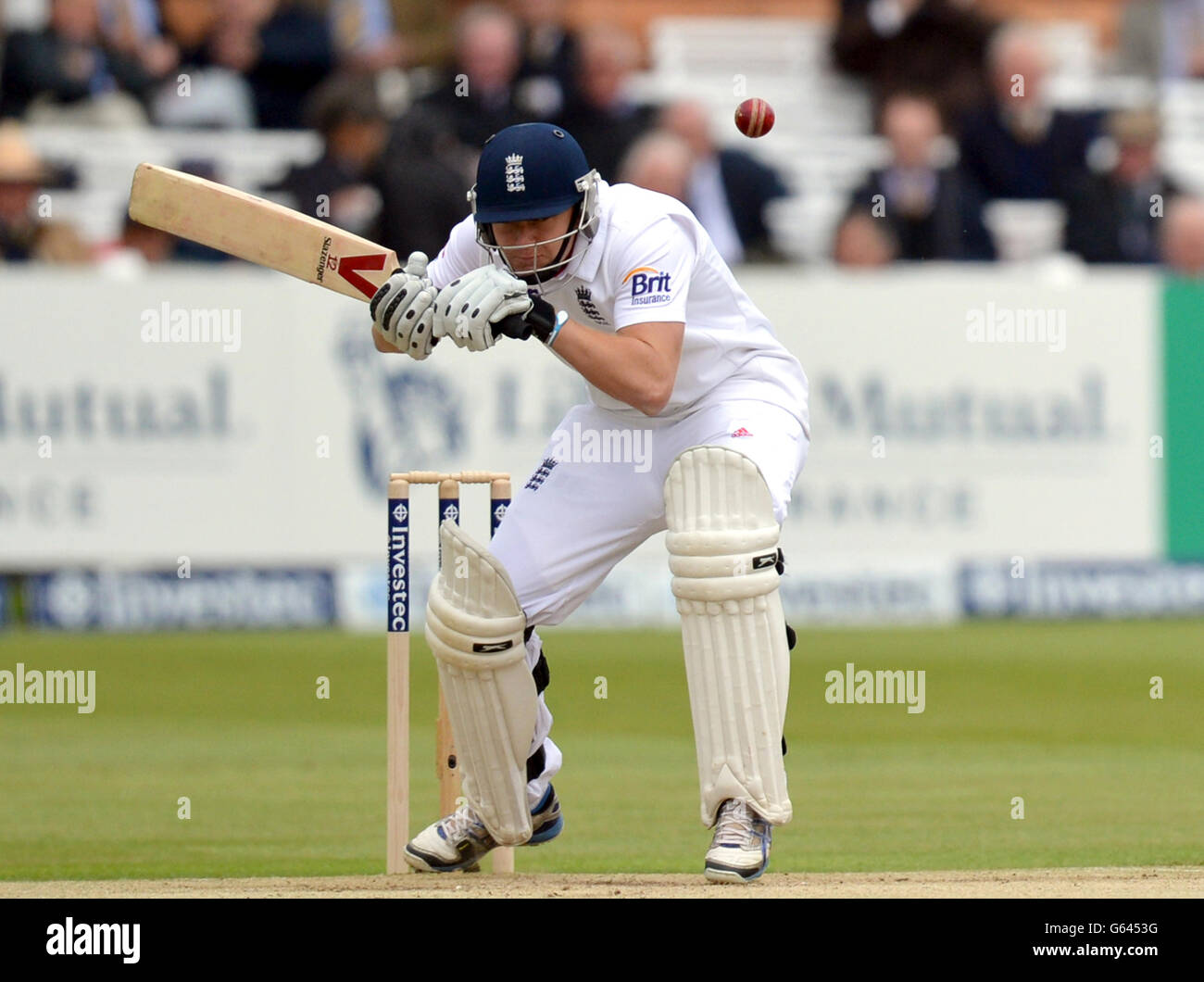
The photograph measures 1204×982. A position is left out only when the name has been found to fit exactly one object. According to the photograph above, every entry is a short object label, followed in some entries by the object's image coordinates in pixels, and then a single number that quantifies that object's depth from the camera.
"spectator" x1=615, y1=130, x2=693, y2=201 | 13.00
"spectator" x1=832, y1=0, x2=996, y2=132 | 15.32
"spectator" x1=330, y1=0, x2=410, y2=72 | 14.67
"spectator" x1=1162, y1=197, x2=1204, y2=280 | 13.54
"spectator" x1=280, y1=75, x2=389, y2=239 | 12.89
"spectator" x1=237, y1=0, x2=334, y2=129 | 14.71
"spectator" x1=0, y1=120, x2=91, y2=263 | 12.66
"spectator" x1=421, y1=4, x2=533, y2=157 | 13.34
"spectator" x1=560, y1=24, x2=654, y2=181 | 13.66
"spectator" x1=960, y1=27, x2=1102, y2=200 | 14.91
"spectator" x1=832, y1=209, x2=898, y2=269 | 13.35
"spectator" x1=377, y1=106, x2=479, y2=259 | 12.55
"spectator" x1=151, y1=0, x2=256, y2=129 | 14.37
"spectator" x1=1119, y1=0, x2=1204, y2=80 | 16.86
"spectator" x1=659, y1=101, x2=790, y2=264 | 13.56
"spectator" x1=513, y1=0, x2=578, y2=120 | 13.76
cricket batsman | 4.99
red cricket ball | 5.36
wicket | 5.59
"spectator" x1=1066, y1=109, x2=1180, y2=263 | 14.29
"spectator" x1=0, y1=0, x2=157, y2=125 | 14.02
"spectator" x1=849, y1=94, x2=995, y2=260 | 13.68
